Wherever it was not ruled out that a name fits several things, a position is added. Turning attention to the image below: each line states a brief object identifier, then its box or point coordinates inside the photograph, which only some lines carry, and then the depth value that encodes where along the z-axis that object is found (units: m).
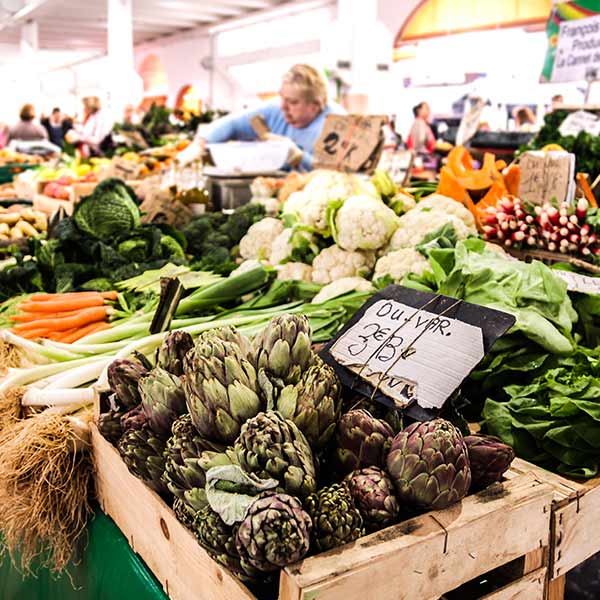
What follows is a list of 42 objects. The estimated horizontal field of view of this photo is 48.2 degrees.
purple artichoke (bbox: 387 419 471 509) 0.97
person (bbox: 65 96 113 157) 9.85
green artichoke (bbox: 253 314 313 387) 1.11
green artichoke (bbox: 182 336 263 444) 1.03
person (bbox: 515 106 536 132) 8.86
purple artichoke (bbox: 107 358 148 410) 1.33
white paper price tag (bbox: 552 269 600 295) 1.75
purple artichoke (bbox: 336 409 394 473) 1.04
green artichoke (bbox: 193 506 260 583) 0.92
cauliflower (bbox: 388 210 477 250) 2.24
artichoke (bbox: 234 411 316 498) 0.93
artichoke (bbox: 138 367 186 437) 1.15
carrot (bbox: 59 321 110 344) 2.13
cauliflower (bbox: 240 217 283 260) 2.74
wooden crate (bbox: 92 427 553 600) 0.89
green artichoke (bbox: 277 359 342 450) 1.04
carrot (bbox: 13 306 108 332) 2.17
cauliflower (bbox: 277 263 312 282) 2.37
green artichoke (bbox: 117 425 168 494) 1.15
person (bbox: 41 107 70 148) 13.16
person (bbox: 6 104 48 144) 10.45
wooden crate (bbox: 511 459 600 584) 1.20
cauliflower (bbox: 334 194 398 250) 2.29
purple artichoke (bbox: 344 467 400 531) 0.98
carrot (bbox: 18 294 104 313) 2.24
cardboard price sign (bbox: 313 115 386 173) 3.09
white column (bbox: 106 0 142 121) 14.02
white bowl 4.02
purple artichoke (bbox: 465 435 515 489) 1.08
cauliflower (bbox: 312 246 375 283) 2.28
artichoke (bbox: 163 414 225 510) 1.00
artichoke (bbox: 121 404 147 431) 1.23
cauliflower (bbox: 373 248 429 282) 2.00
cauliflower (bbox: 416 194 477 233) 2.41
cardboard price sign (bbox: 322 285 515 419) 1.17
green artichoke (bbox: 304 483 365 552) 0.92
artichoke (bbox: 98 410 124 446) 1.36
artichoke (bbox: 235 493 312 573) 0.86
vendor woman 4.65
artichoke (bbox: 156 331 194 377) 1.28
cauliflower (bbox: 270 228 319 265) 2.49
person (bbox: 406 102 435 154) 10.12
